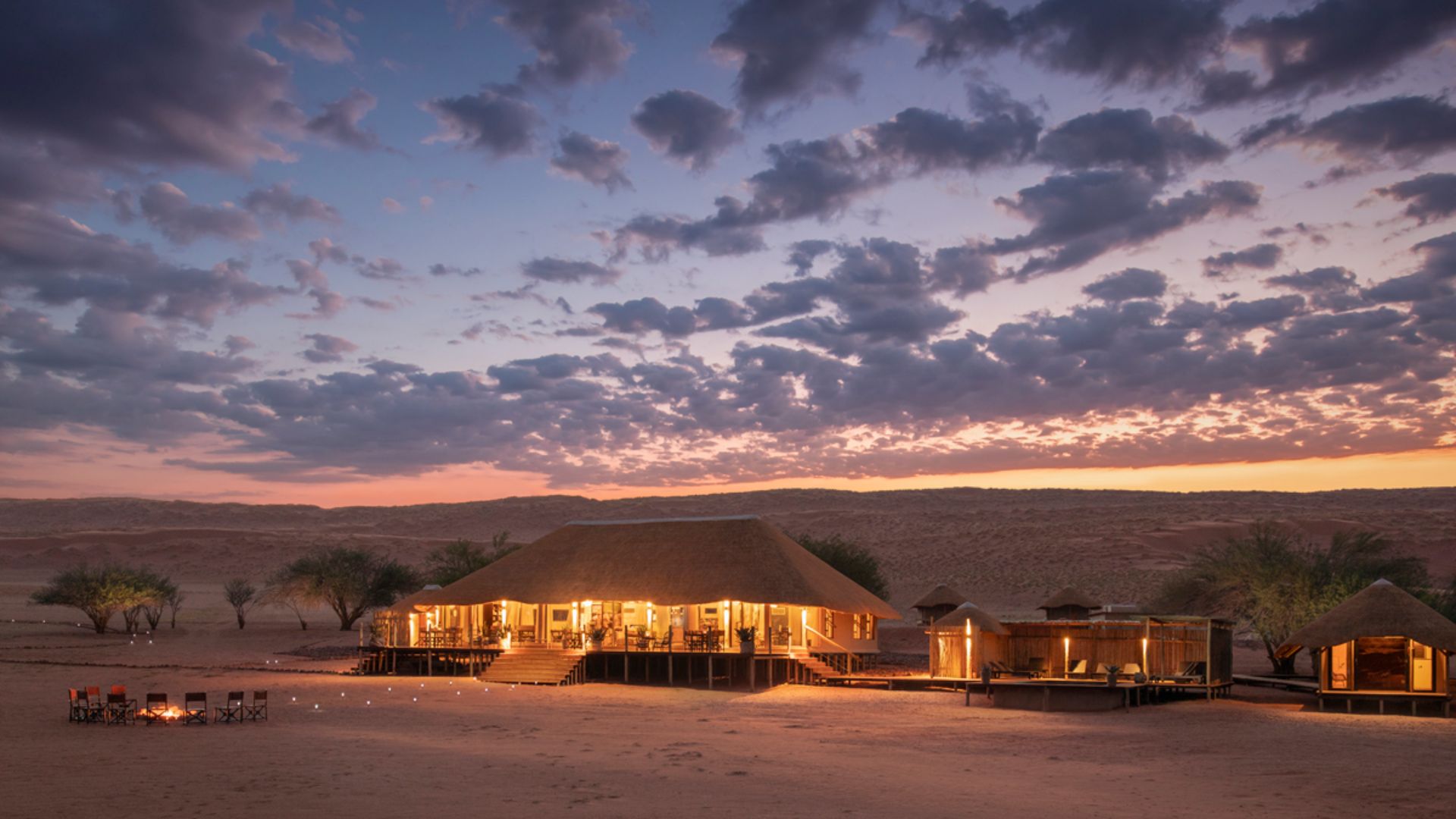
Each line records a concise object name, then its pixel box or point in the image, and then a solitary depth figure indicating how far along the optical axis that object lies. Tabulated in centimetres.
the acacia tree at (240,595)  5419
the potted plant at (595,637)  3559
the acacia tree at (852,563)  5128
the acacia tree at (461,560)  5234
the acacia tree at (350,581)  5275
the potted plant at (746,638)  3347
